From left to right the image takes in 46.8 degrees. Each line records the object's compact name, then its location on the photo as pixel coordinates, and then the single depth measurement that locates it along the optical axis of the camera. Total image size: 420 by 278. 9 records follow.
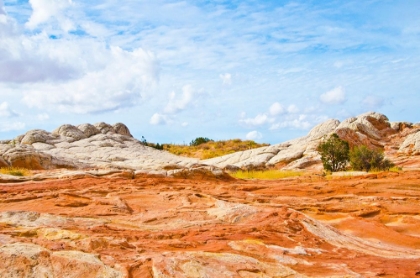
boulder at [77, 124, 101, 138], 42.54
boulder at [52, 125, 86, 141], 41.09
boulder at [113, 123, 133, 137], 47.44
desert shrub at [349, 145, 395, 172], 23.84
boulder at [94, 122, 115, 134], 44.89
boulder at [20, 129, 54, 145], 38.00
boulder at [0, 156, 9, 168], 22.14
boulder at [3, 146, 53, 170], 24.06
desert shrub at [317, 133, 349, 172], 27.03
